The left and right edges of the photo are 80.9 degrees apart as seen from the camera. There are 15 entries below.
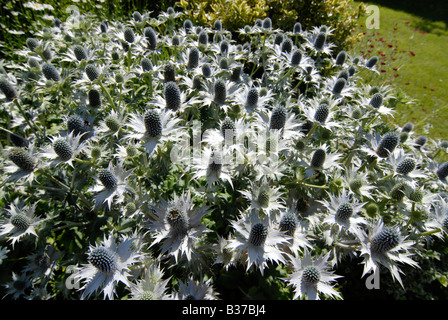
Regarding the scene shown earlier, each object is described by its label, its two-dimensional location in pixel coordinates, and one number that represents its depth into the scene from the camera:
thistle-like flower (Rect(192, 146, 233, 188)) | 0.41
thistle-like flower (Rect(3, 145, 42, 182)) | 0.42
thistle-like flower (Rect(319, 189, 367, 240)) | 0.42
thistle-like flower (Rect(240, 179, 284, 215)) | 0.42
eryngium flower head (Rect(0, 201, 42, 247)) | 0.43
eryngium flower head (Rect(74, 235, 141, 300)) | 0.37
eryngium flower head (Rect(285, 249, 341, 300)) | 0.39
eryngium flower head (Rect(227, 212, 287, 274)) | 0.39
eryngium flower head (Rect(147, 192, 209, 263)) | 0.40
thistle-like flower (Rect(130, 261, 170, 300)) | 0.38
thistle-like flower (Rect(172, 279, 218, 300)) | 0.40
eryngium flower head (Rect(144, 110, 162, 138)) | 0.43
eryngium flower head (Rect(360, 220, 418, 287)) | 0.40
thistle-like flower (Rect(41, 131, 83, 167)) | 0.42
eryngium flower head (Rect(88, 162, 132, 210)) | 0.42
